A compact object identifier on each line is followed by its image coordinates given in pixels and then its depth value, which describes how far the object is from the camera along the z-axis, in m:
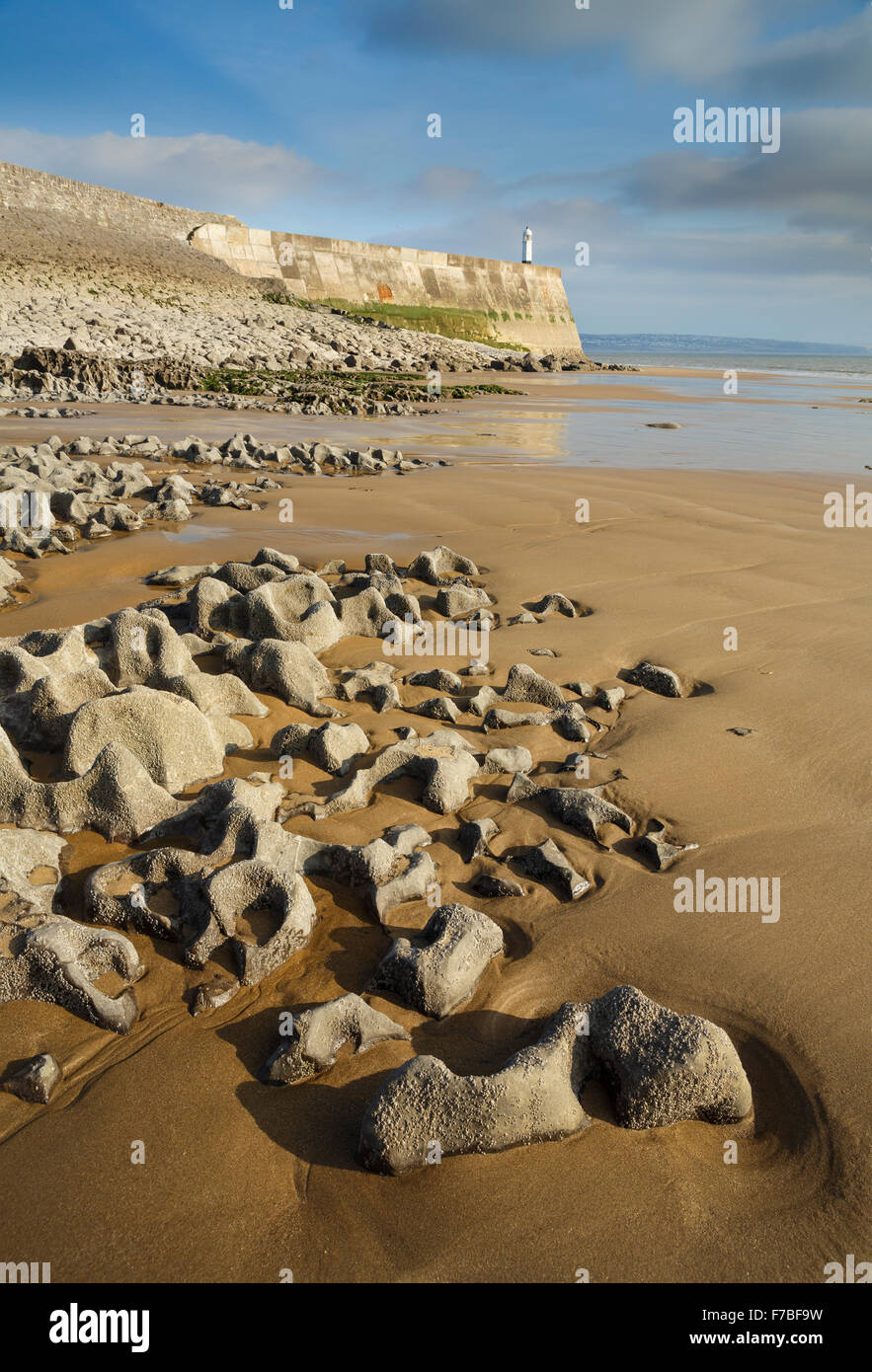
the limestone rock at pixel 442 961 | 2.33
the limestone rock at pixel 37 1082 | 2.02
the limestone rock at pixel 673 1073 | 2.00
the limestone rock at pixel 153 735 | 3.21
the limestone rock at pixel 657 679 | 4.47
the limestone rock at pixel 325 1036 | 2.10
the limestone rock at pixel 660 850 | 3.01
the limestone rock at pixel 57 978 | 2.24
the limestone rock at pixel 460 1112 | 1.88
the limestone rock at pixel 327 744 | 3.54
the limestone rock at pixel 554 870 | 2.85
